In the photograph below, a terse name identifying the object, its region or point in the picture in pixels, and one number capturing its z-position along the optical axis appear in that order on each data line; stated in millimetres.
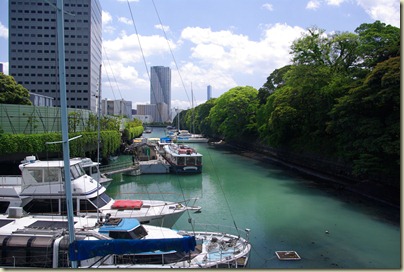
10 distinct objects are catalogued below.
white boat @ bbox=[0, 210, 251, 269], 9352
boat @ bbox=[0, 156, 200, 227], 15680
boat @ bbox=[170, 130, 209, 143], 86125
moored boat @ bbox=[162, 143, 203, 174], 37125
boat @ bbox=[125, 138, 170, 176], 36938
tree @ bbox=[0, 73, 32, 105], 42875
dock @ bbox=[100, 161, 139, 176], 32756
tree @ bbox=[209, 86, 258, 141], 64462
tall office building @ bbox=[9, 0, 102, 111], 89375
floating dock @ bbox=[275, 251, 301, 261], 14453
